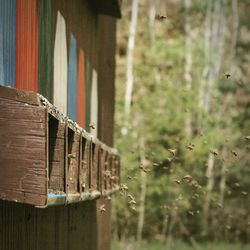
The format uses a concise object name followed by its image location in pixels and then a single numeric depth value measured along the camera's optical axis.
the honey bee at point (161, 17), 6.81
